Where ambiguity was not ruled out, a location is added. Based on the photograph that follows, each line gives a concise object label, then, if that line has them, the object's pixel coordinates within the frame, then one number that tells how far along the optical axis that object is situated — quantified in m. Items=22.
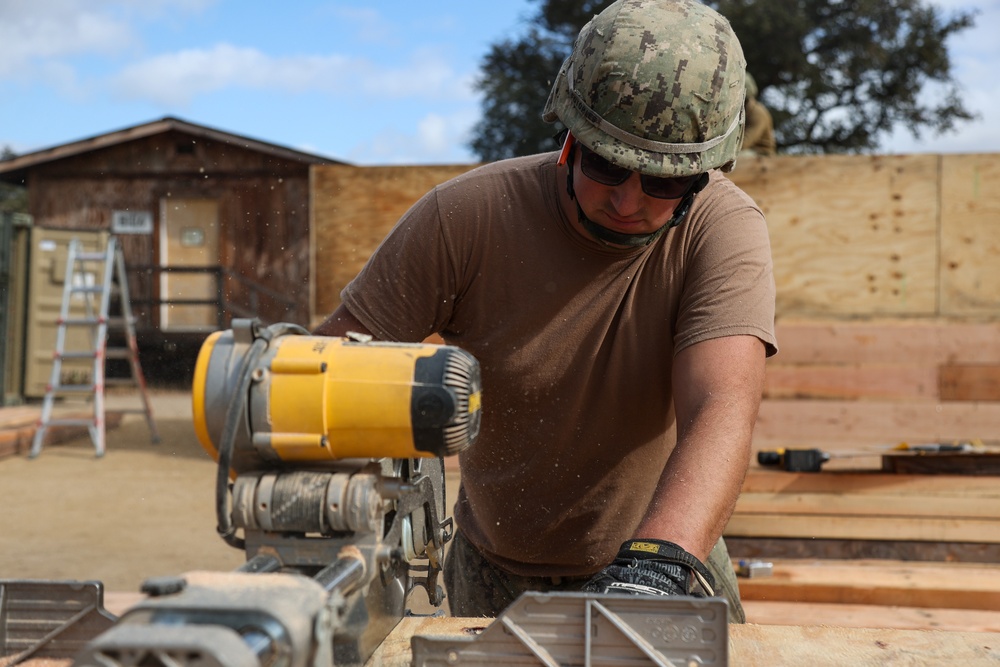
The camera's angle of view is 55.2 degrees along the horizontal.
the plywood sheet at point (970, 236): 5.71
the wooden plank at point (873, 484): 4.22
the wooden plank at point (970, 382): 5.60
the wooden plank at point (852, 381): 5.68
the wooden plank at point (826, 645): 1.46
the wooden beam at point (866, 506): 4.17
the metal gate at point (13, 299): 10.36
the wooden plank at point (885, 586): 3.35
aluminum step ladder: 8.09
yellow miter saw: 1.27
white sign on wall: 14.23
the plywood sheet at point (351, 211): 5.99
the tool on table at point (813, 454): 4.33
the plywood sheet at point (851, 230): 5.76
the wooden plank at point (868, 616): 3.15
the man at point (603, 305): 1.75
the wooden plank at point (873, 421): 5.57
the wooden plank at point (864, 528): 4.10
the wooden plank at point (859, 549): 4.11
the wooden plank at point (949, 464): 4.30
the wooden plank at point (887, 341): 5.66
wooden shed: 14.23
